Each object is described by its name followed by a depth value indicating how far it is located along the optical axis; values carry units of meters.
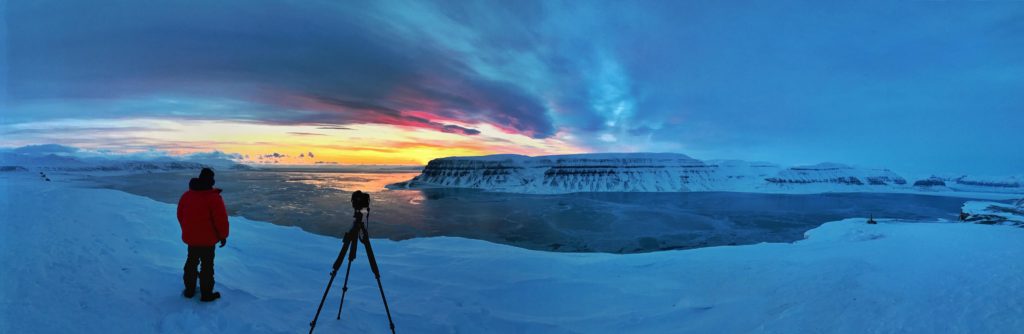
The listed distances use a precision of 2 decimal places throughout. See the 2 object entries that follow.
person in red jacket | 5.06
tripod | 4.96
